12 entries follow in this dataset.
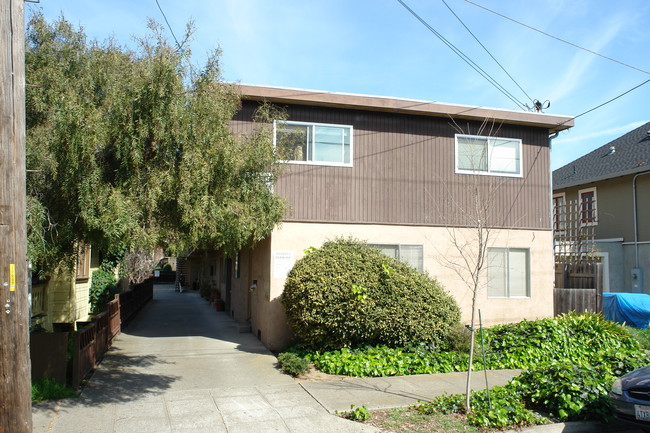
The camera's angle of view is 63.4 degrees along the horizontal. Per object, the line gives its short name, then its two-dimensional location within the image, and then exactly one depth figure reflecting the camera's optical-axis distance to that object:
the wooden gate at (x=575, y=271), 14.09
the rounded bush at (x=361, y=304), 9.70
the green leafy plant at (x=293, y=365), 9.15
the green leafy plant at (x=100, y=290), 16.03
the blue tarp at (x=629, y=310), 14.64
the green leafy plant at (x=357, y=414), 6.95
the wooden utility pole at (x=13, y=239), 4.29
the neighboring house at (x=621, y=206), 19.44
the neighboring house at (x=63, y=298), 10.51
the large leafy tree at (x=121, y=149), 6.49
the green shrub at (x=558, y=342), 10.45
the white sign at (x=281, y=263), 11.27
